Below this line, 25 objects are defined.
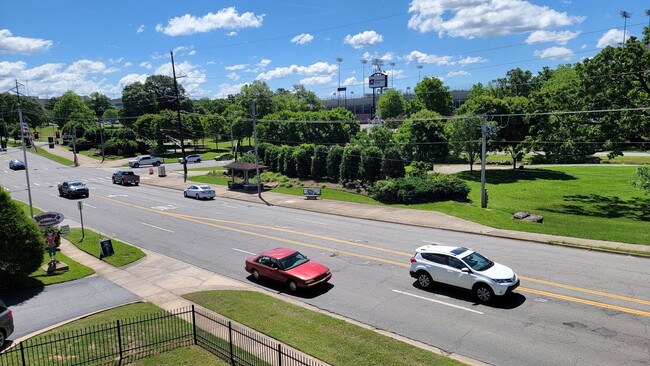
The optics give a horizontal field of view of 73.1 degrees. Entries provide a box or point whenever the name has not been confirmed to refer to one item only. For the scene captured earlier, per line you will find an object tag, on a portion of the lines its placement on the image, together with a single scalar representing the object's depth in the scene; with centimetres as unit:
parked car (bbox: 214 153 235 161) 8356
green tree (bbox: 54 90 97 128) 13575
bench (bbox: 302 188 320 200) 4259
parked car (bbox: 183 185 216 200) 4416
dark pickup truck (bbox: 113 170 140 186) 5467
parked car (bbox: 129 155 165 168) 7522
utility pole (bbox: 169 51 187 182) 5679
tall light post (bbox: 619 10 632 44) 9724
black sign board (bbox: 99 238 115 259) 2375
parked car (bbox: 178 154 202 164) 8181
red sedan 1749
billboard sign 18375
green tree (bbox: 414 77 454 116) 11762
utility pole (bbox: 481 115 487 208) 3288
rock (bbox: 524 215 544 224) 2924
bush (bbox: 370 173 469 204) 3847
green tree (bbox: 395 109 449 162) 5975
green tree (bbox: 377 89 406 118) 15238
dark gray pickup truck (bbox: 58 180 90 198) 4419
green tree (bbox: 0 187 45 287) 1789
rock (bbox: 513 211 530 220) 2988
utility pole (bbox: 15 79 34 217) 2932
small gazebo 4878
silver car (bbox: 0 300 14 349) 1305
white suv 1530
